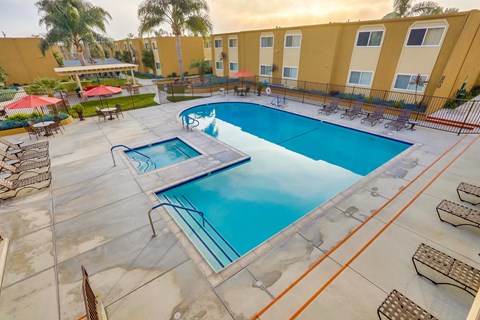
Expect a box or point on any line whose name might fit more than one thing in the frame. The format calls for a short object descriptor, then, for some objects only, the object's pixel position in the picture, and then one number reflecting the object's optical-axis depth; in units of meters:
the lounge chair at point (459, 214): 5.92
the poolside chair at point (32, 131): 12.99
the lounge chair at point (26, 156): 10.05
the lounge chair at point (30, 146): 10.32
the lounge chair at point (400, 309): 3.72
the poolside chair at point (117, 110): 16.74
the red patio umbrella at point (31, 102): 11.30
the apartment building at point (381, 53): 14.40
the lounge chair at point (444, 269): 4.32
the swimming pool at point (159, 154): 11.08
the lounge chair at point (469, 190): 6.85
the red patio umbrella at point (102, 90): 14.85
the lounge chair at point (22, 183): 7.59
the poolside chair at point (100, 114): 16.08
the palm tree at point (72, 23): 24.08
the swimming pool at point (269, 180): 7.34
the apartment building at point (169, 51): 37.84
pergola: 21.45
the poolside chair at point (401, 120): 14.19
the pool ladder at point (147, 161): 10.87
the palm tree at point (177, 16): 23.34
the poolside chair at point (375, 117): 15.24
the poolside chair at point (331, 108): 17.72
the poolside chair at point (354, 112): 16.48
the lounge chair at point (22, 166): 8.88
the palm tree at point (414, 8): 26.31
